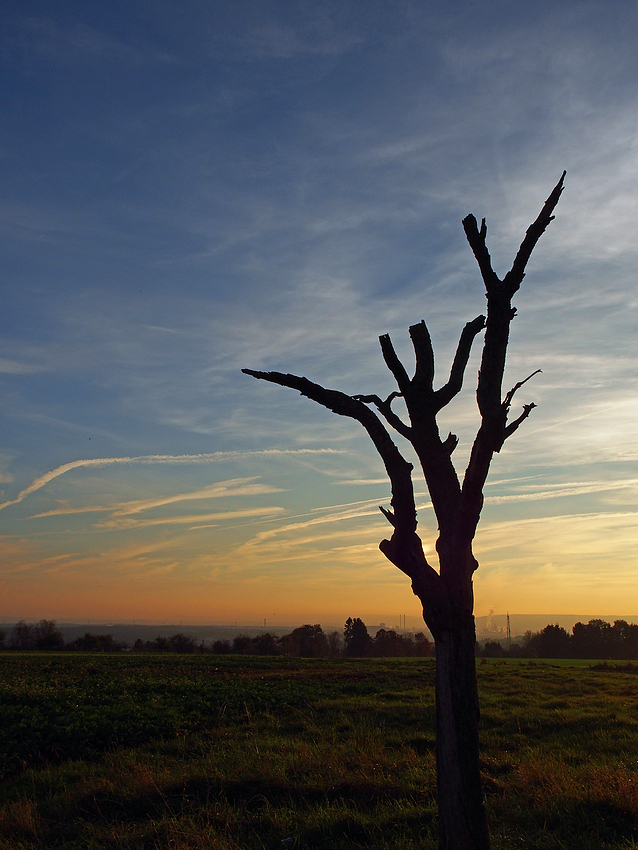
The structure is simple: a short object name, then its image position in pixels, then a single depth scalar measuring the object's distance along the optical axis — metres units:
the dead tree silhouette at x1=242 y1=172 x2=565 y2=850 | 5.14
